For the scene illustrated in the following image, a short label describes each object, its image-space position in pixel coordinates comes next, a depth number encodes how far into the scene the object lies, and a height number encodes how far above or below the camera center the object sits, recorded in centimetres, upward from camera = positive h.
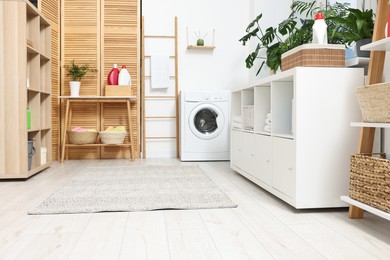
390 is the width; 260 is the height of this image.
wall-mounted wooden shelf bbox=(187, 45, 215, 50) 506 +84
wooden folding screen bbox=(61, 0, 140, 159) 491 +82
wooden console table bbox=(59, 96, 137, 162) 459 +13
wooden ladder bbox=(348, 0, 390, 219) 196 +23
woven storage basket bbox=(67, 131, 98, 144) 464 -28
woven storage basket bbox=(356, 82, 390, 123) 172 +6
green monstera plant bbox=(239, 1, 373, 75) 231 +61
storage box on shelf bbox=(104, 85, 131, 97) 465 +26
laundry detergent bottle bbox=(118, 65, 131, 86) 471 +42
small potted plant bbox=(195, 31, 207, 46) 508 +90
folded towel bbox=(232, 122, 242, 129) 352 -10
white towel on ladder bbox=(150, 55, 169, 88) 509 +51
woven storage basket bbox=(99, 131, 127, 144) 465 -27
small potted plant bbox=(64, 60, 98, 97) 466 +45
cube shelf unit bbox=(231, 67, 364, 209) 214 -10
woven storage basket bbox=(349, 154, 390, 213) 171 -30
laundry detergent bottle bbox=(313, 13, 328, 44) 229 +48
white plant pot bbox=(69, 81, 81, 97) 464 +28
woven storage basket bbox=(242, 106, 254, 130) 314 -2
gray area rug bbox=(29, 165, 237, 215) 227 -53
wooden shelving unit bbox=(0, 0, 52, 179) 317 +16
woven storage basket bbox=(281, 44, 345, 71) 218 +32
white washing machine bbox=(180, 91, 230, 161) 467 -15
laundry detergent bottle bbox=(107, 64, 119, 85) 472 +43
